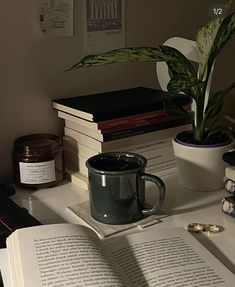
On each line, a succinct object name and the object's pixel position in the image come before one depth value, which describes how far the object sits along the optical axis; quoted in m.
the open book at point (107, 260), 0.66
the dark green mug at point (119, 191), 0.86
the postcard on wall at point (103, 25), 1.15
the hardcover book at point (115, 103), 1.02
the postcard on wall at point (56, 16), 1.07
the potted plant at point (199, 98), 0.95
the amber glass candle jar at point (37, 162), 1.03
